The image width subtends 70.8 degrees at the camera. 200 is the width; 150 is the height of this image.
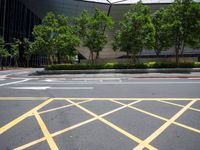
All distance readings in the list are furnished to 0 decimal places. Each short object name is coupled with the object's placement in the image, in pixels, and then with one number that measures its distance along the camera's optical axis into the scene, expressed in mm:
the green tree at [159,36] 16949
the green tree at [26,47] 31180
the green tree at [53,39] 16020
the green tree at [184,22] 14457
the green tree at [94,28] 16256
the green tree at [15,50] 28570
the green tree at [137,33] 15168
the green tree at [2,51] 23821
